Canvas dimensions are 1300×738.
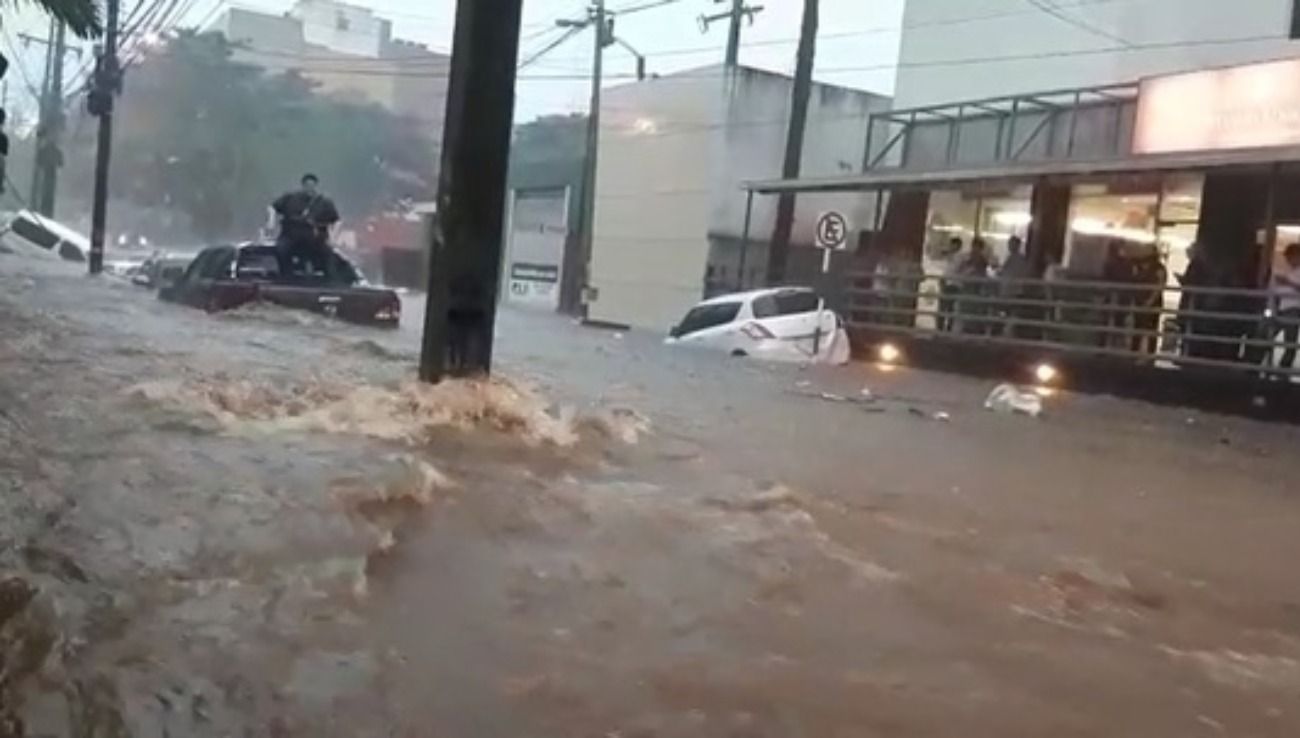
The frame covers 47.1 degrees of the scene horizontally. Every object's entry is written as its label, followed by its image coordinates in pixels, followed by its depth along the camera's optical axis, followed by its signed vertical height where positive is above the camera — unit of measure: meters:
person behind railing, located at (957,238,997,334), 20.00 +0.11
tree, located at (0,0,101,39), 15.17 +1.91
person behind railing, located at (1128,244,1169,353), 16.48 +0.13
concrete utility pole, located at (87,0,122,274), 29.75 +2.10
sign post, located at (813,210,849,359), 20.62 +0.60
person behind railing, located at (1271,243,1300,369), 14.50 +0.16
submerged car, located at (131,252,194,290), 21.46 -1.06
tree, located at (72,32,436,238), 44.06 +2.25
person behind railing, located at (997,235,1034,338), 19.38 +0.16
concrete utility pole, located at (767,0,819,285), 26.25 +2.60
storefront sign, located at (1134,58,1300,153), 17.47 +2.56
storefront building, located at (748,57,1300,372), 16.34 +1.15
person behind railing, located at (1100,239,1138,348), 17.10 +0.16
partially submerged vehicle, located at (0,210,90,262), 39.50 -1.22
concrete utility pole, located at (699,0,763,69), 38.22 +6.44
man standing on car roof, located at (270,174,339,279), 16.47 -0.03
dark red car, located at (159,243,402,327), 16.77 -0.81
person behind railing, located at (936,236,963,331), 20.28 +0.05
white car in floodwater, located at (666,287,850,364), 20.62 -0.82
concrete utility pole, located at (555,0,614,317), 36.56 +1.57
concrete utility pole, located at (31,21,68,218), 44.31 +1.83
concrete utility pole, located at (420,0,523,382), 9.85 +0.37
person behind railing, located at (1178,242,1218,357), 16.13 +0.18
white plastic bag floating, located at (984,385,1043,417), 13.73 -1.00
